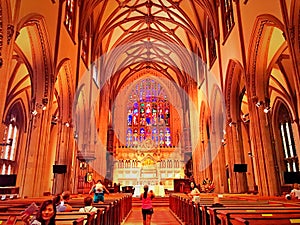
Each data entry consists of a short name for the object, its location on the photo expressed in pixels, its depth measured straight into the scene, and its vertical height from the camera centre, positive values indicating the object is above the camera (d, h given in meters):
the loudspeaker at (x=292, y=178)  10.05 +0.21
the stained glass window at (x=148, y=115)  30.02 +8.04
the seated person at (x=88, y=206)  4.66 -0.37
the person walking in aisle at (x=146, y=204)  7.19 -0.51
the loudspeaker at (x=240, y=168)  12.30 +0.72
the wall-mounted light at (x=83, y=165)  19.29 +1.41
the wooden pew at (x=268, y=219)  3.11 -0.42
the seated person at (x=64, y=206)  5.02 -0.39
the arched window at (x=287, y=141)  18.72 +3.03
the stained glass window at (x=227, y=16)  14.12 +9.10
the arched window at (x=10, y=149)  19.04 +2.63
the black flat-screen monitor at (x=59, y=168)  11.62 +0.71
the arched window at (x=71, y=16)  13.94 +9.02
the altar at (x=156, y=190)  20.88 -0.43
